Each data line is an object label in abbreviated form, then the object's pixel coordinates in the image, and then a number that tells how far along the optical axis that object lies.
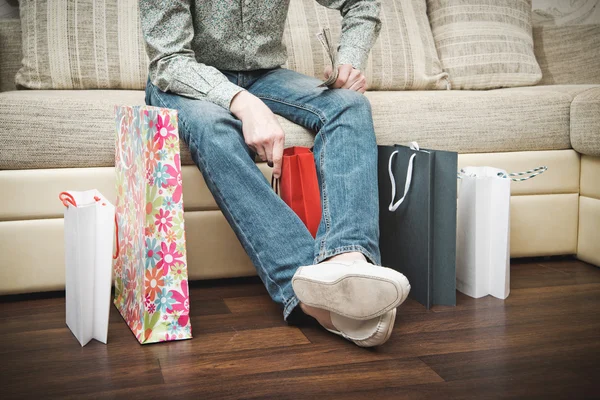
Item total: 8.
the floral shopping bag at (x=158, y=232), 1.06
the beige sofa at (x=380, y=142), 1.36
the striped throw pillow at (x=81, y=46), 1.82
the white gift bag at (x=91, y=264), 1.07
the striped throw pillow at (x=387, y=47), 2.01
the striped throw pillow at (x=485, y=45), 2.10
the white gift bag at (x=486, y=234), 1.34
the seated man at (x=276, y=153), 1.02
